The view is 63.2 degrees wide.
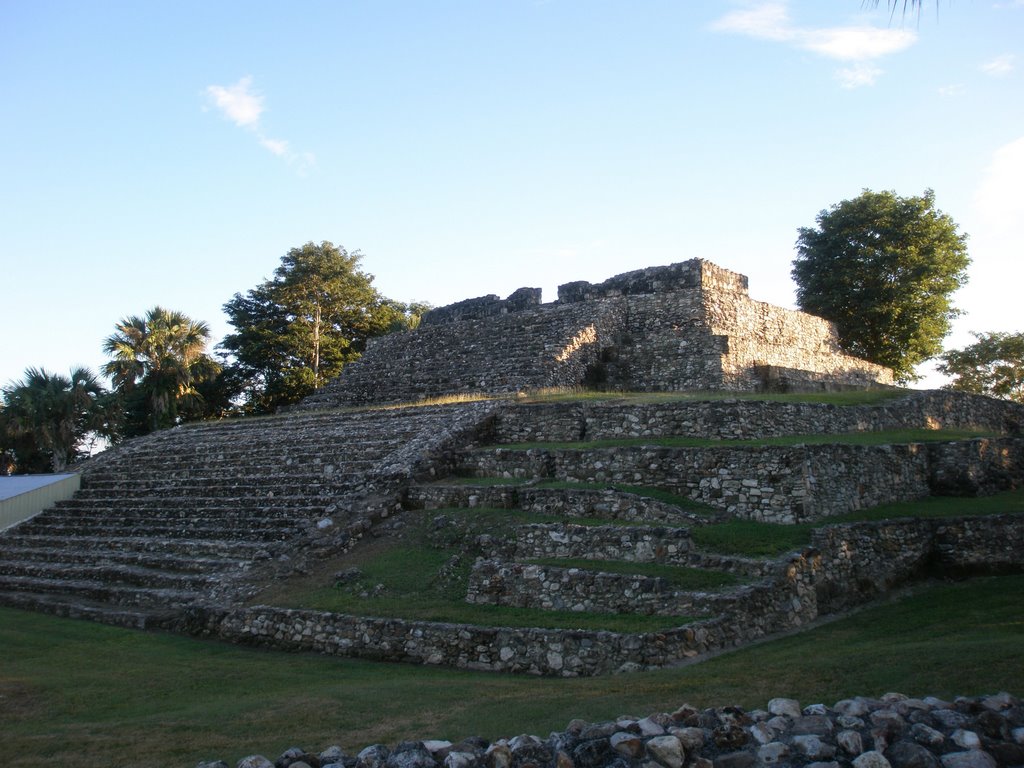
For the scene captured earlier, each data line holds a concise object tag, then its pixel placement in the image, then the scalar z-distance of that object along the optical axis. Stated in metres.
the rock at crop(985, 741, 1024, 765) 4.77
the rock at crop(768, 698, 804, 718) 5.29
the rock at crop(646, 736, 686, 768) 4.79
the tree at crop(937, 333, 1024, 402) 34.66
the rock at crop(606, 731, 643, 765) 4.87
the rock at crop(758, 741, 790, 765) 4.79
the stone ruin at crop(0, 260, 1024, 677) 10.59
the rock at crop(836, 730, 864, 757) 4.79
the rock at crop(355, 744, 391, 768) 5.04
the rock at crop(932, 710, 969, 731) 4.96
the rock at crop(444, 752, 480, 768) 4.91
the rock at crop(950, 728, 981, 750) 4.79
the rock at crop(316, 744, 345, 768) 5.18
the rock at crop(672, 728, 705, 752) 4.91
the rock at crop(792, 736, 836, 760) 4.76
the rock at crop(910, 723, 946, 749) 4.83
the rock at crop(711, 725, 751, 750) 4.94
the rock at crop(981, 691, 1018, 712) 5.15
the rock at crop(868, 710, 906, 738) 4.93
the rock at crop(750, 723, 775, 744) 4.96
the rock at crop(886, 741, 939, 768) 4.64
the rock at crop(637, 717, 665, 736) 5.03
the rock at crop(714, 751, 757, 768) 4.80
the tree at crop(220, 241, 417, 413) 35.12
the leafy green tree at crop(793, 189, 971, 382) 30.73
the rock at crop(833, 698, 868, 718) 5.15
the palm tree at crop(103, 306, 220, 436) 29.64
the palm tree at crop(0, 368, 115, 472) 26.06
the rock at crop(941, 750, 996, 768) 4.63
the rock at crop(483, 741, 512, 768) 4.93
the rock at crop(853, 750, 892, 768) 4.66
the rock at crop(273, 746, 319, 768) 5.10
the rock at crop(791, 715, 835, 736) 4.94
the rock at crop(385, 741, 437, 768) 4.97
